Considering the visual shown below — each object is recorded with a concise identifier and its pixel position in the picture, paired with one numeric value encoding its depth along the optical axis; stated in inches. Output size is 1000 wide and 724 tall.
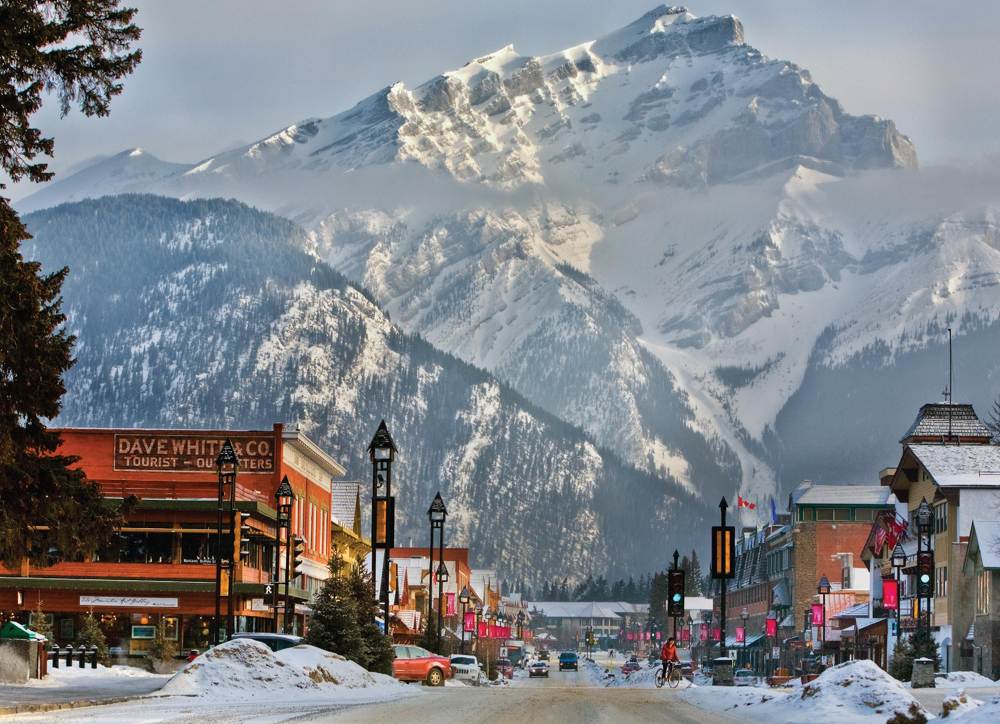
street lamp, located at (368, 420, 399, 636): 2997.0
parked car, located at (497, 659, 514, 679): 6682.1
